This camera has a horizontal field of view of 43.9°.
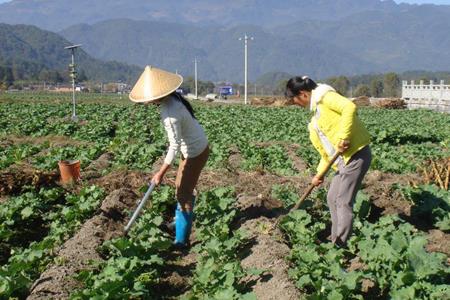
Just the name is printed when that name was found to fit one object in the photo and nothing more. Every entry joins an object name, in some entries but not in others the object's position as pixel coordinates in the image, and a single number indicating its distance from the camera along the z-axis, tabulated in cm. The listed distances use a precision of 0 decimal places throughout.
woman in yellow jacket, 497
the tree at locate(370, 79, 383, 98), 9261
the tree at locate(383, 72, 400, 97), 9193
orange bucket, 851
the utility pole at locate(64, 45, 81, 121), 2217
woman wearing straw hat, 536
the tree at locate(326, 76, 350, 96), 8882
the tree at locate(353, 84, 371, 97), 8782
